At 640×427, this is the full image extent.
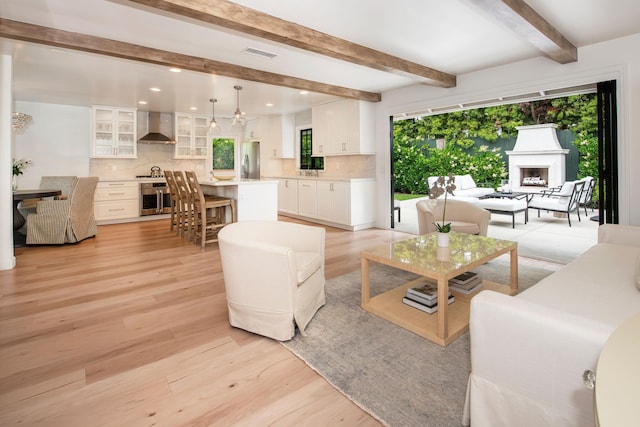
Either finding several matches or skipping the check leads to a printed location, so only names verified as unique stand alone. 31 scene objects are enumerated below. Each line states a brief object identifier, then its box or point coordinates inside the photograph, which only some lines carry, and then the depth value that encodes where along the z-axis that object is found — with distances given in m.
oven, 7.23
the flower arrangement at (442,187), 2.68
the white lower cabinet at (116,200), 6.77
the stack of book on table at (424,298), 2.56
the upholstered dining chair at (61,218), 4.96
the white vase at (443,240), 2.66
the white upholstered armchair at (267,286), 2.16
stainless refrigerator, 9.06
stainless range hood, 7.37
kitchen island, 5.45
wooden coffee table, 2.23
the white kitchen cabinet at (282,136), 8.23
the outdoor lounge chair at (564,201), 6.28
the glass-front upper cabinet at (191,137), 7.91
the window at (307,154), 7.95
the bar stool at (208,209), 4.92
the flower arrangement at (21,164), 6.36
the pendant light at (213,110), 5.64
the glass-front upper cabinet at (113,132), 6.89
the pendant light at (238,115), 5.20
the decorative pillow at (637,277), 1.84
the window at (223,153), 9.01
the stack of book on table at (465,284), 2.88
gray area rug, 1.63
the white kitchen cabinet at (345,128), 6.17
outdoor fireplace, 8.55
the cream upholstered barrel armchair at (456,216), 4.07
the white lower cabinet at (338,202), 6.21
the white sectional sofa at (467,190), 7.92
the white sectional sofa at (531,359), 1.10
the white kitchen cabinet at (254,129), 8.72
